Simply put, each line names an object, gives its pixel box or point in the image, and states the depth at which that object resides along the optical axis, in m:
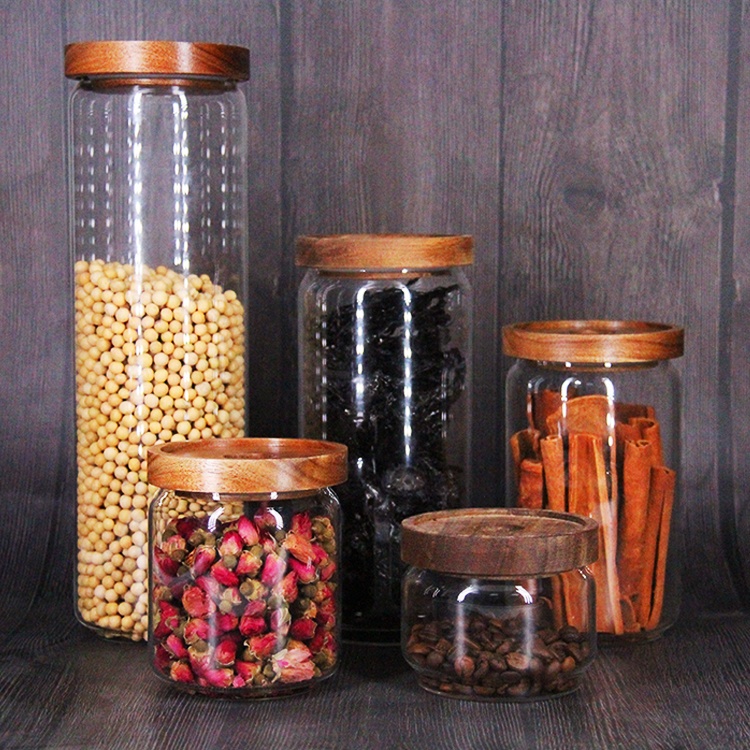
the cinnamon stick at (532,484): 1.33
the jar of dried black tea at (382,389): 1.33
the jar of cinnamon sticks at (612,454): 1.32
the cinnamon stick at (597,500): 1.32
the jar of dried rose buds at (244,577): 1.22
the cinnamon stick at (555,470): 1.32
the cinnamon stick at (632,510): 1.32
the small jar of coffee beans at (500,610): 1.21
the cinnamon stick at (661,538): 1.34
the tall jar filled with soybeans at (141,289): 1.33
